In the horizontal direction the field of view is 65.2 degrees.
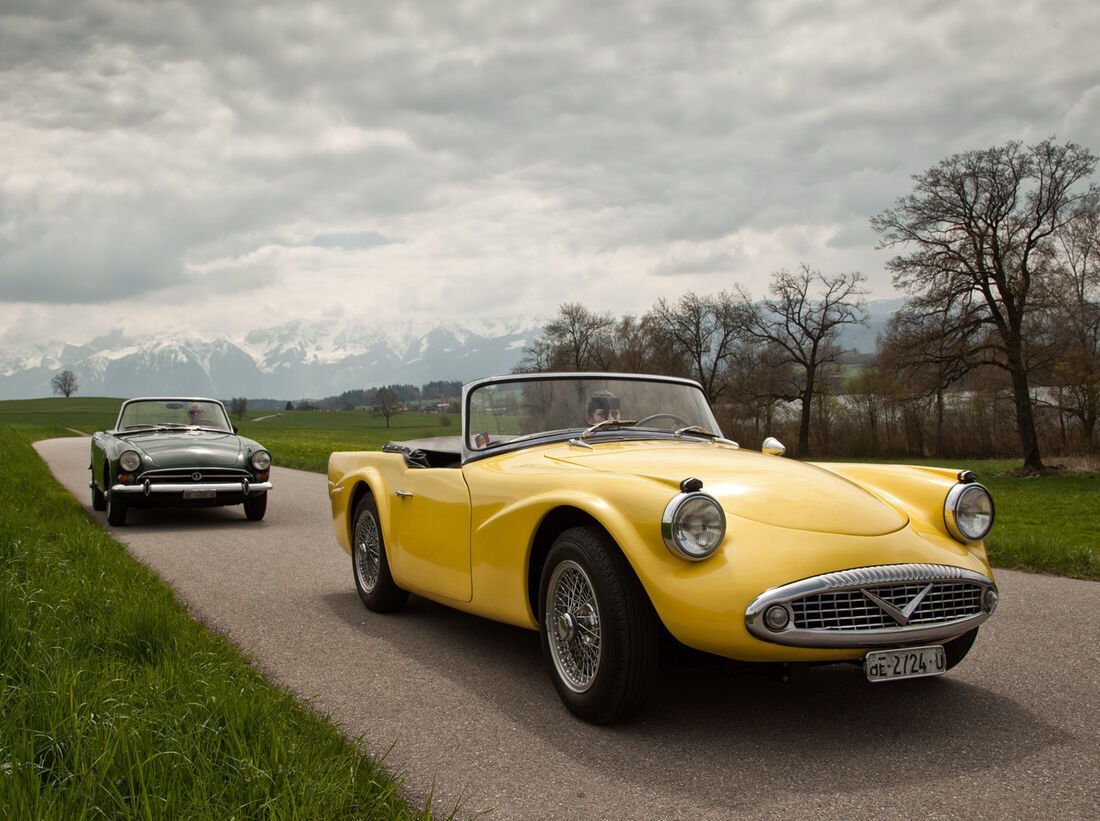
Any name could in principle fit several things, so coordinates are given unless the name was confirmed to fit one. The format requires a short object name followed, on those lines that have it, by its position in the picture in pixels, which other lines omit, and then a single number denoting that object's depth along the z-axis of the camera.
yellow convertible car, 3.04
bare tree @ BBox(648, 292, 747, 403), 54.94
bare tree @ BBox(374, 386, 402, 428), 104.81
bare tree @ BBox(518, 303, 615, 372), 59.59
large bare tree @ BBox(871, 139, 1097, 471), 31.98
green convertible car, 9.53
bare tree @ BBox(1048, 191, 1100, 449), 34.12
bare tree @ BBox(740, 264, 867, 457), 50.75
